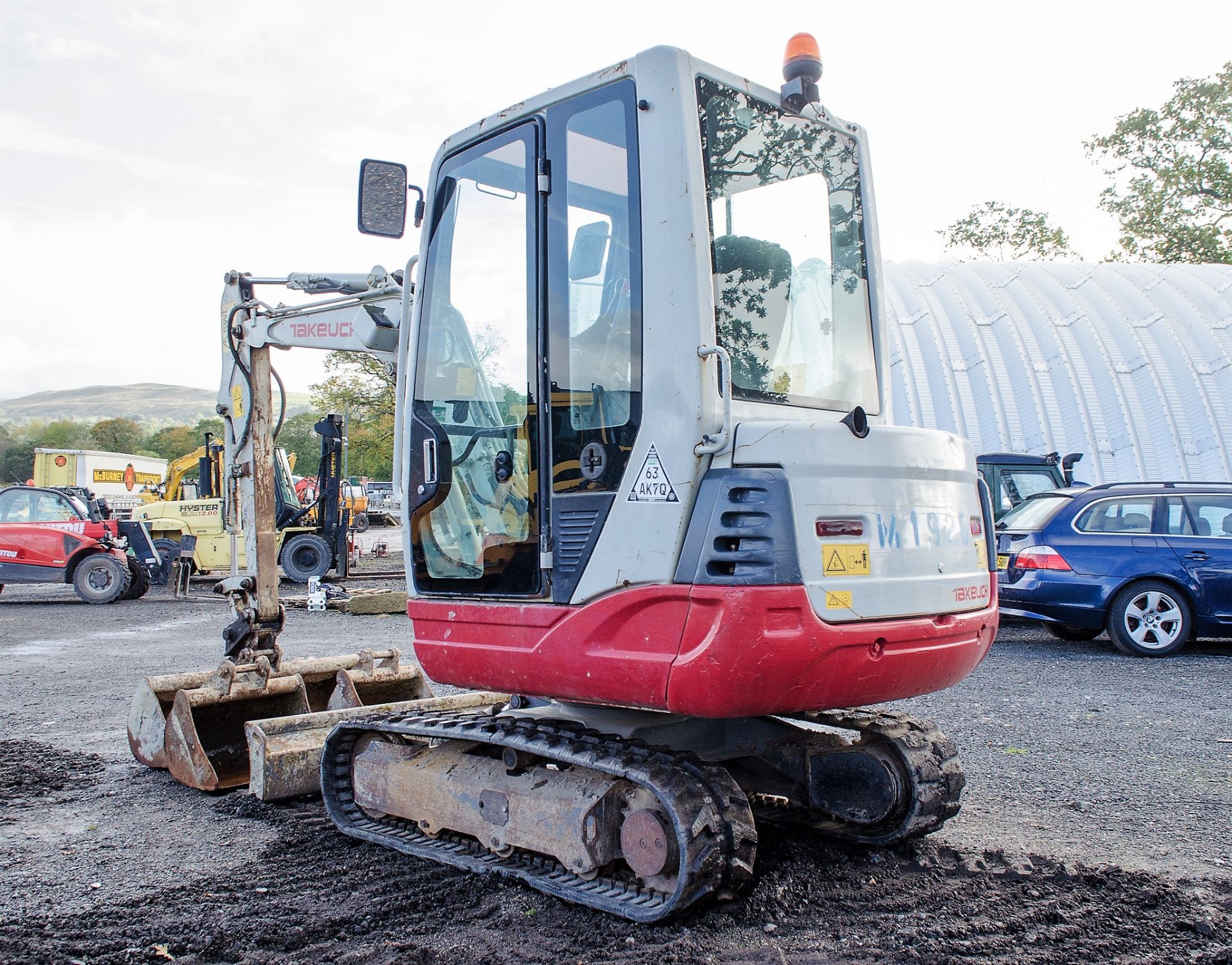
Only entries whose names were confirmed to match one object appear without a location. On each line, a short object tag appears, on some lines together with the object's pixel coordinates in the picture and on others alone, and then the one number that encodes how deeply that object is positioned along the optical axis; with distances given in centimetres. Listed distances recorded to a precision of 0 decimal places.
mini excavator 359
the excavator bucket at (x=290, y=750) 514
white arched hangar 2081
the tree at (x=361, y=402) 4262
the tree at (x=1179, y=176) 3728
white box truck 4222
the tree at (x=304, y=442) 10094
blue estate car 1015
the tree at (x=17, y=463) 9750
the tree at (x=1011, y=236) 4272
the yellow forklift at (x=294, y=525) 1848
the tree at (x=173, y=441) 10525
